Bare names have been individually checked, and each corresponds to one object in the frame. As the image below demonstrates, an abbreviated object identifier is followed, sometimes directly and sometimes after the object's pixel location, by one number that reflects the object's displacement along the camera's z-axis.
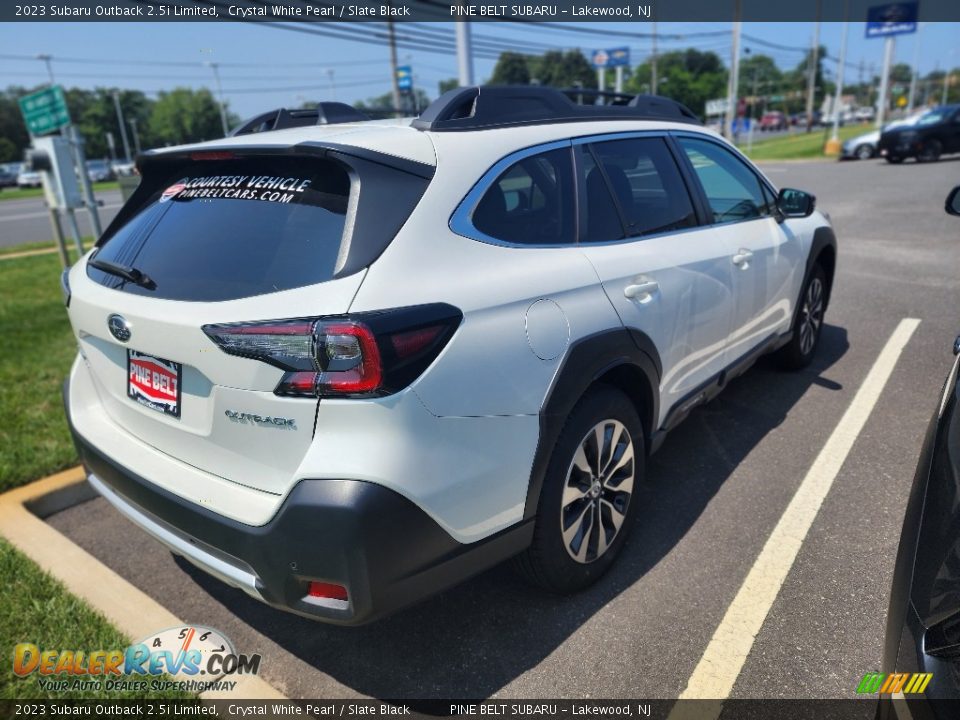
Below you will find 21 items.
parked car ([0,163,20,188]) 46.06
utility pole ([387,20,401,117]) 27.44
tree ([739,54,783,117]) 114.31
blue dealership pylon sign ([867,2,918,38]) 35.12
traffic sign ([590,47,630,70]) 46.81
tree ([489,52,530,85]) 95.19
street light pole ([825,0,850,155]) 29.78
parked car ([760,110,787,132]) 87.38
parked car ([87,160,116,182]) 49.28
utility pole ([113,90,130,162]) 78.94
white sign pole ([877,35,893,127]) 34.19
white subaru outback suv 1.86
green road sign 7.66
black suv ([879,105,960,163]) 21.27
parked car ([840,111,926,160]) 25.11
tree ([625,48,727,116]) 91.56
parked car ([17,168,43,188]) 44.06
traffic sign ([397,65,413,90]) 30.39
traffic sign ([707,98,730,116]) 38.81
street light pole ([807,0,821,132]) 51.69
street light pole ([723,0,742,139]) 33.94
